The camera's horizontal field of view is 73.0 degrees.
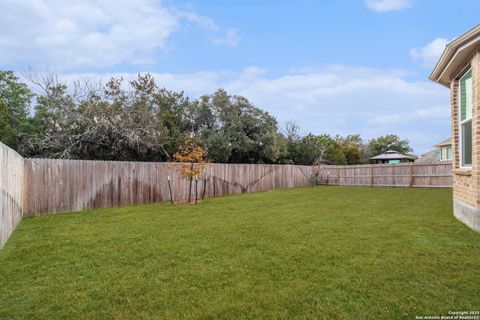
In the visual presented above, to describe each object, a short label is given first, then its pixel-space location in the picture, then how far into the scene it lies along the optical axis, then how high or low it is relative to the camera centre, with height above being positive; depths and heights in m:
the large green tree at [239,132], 19.40 +1.75
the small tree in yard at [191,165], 11.38 -0.18
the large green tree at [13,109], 13.96 +2.61
